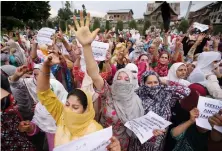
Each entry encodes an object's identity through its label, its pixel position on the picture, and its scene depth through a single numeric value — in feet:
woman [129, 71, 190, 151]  4.36
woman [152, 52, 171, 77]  8.15
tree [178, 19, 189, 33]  71.59
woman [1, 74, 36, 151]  2.89
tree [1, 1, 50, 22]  71.08
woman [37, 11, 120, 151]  3.34
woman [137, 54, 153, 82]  7.79
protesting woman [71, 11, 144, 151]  4.07
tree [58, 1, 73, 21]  113.77
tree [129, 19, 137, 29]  106.92
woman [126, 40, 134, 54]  14.12
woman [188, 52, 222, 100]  6.90
